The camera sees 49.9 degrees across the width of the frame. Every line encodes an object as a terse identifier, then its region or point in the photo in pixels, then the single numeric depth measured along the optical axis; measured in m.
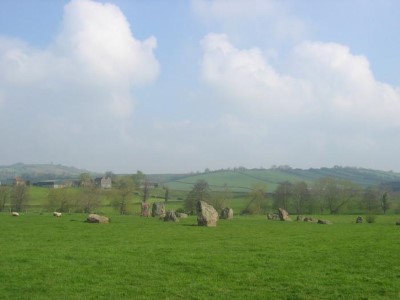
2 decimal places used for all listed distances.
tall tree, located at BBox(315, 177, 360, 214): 93.12
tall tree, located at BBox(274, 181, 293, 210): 93.19
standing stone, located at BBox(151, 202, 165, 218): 54.55
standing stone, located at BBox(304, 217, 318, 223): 51.12
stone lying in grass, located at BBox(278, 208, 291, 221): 52.28
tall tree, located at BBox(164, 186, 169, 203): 110.79
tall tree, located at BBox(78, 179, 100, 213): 82.12
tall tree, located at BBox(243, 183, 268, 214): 89.33
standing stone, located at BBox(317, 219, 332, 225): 47.08
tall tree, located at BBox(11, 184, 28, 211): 83.06
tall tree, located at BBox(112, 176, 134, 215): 83.00
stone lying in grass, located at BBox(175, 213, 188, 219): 51.64
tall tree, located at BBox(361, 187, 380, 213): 90.62
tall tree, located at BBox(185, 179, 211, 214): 81.97
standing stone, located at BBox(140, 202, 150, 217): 55.97
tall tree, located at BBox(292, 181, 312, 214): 91.69
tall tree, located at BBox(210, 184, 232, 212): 86.94
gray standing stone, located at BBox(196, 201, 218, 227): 37.12
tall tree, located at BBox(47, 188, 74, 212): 84.75
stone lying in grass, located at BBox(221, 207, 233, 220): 53.09
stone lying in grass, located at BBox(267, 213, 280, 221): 55.12
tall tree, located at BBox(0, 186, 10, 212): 85.93
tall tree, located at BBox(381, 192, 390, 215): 89.19
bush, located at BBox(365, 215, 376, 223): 53.07
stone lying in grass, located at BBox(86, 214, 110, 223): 37.98
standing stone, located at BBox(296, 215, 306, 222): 52.54
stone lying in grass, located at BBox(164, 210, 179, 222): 43.81
